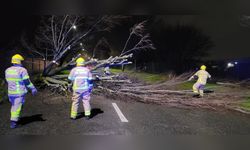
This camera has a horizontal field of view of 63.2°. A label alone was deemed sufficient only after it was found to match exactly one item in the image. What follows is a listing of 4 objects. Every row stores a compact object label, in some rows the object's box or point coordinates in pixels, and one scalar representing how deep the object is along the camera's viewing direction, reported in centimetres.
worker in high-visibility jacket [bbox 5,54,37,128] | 462
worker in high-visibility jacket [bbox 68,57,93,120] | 555
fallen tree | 814
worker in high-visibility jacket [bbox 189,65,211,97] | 970
